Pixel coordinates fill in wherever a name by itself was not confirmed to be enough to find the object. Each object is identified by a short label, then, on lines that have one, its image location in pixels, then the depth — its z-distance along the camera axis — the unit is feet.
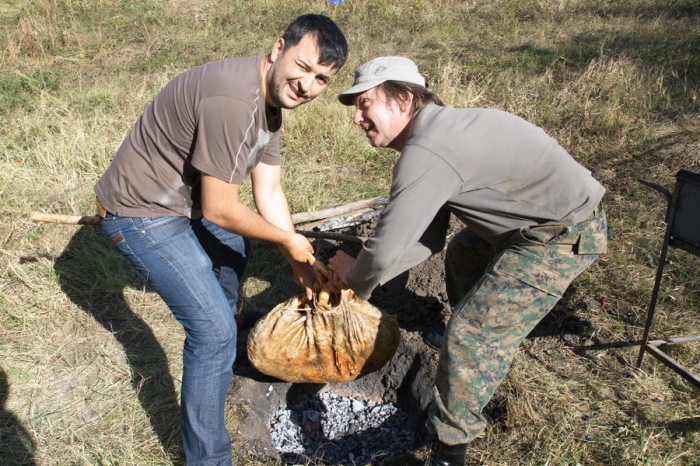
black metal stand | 8.70
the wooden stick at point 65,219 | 9.73
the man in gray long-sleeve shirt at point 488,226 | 7.32
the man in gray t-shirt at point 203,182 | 7.12
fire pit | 10.21
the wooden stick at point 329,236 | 13.17
